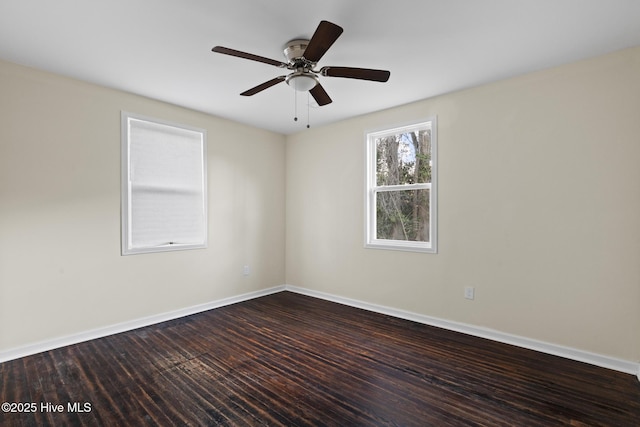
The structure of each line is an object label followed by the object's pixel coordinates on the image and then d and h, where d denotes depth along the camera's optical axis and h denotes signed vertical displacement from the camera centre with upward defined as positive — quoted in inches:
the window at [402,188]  140.5 +10.3
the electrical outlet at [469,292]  124.6 -32.9
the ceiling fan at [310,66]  73.2 +40.0
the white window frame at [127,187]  128.7 +8.9
